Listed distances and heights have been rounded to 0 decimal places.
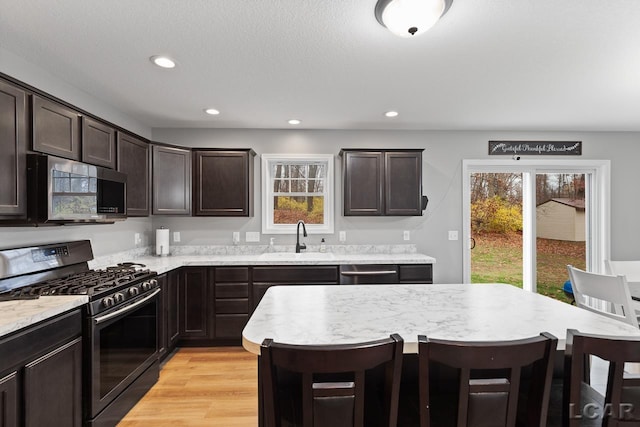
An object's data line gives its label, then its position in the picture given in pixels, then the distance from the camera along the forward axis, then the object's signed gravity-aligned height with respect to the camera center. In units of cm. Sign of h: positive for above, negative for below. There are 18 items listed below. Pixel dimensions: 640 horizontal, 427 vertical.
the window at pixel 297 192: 402 +28
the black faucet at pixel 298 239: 372 -30
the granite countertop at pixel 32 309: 140 -48
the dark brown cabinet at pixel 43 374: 139 -79
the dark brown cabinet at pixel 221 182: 363 +37
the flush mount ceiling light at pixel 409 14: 147 +98
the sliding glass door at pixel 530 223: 411 -13
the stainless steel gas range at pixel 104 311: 186 -65
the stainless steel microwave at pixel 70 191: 190 +16
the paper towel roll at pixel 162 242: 364 -33
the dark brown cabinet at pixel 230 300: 330 -91
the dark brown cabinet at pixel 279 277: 332 -67
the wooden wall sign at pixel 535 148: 406 +85
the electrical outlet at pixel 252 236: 394 -28
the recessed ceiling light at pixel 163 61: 216 +108
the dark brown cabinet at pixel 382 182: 368 +38
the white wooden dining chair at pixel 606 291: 193 -50
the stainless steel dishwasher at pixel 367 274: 332 -64
